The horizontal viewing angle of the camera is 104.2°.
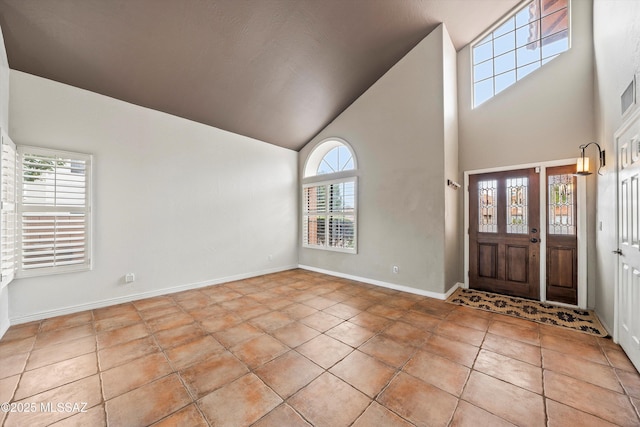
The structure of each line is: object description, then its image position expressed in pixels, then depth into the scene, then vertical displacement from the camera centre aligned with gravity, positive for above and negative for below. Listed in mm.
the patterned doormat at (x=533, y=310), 2910 -1297
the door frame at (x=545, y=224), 3449 -138
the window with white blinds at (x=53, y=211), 2963 +35
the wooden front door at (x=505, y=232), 3857 -302
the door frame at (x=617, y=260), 2461 -457
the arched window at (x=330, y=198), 5055 +355
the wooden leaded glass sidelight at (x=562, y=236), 3564 -312
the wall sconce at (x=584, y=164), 3123 +660
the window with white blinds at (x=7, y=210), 2424 +38
